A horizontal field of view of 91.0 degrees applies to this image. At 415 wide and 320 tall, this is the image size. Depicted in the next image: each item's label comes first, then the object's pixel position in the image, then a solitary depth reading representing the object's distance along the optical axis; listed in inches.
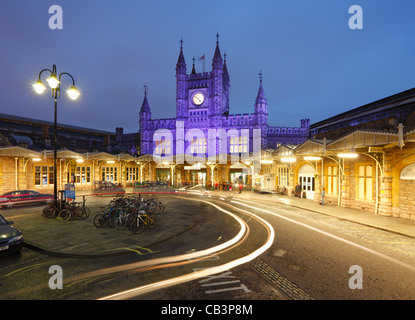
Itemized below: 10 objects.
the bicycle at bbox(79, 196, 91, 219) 469.1
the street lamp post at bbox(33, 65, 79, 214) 383.6
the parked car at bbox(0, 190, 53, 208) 593.4
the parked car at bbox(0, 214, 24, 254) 259.2
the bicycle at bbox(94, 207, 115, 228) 398.6
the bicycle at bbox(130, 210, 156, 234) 370.0
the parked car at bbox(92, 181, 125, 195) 909.8
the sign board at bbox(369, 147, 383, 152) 497.1
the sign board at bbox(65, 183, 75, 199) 453.5
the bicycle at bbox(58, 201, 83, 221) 445.7
